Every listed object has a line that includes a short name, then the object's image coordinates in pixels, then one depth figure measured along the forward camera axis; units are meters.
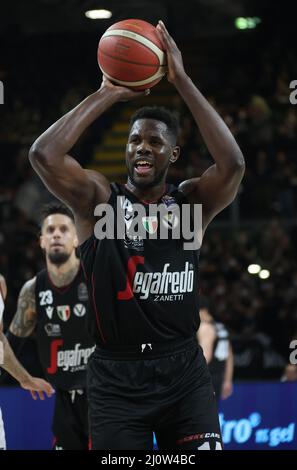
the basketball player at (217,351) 14.66
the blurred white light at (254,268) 21.50
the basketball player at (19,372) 10.03
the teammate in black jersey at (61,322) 11.19
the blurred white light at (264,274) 21.34
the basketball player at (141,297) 7.37
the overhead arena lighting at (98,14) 27.89
